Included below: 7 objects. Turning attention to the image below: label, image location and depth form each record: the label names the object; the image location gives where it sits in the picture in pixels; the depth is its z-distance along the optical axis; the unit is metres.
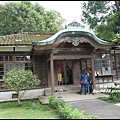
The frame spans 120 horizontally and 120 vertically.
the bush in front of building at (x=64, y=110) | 5.00
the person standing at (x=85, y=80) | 10.87
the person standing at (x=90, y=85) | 11.10
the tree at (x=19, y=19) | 22.80
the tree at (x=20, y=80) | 8.23
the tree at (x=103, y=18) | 17.33
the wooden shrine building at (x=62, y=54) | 9.96
